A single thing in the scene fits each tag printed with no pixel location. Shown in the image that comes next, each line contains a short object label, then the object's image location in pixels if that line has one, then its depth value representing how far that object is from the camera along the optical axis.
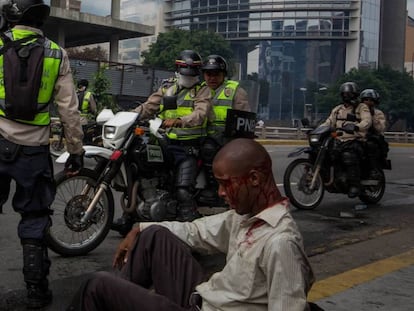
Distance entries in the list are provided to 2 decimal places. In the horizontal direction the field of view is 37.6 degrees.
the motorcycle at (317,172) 7.65
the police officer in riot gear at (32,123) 3.58
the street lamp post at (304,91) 84.93
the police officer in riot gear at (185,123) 5.14
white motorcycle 4.78
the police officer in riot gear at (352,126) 7.75
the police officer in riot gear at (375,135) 8.06
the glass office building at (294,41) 86.00
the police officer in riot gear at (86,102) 12.64
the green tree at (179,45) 62.41
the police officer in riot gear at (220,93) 5.69
